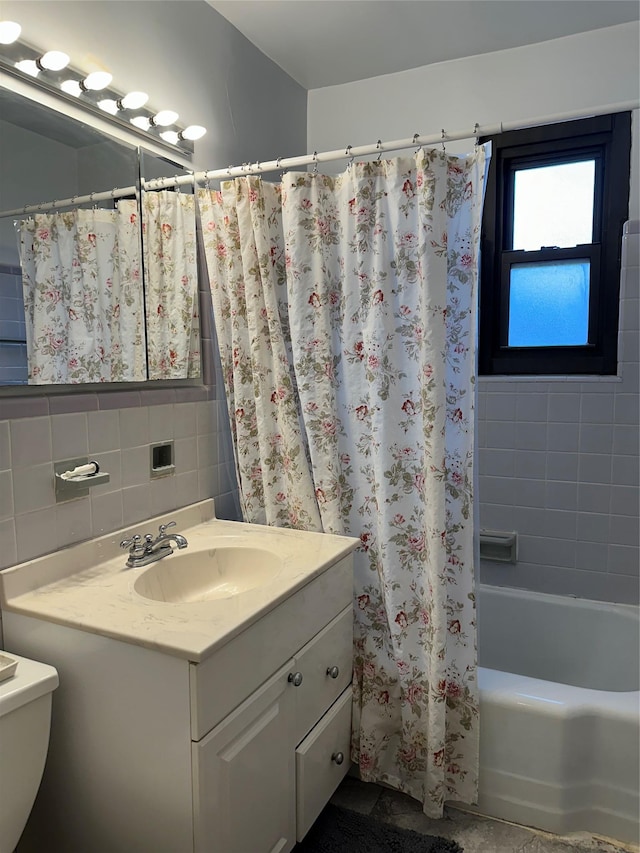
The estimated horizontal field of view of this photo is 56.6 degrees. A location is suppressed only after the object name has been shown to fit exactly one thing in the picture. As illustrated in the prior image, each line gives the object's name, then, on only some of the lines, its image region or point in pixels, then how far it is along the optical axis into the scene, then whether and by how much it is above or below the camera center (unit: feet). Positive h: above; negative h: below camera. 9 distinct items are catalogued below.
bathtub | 5.27 -3.51
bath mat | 5.20 -4.18
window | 7.50 +1.59
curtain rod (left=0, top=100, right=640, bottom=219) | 4.64 +1.93
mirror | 4.36 +0.93
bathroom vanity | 3.72 -2.25
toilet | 3.52 -2.23
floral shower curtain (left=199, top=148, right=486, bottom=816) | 5.19 -0.25
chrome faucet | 4.96 -1.51
